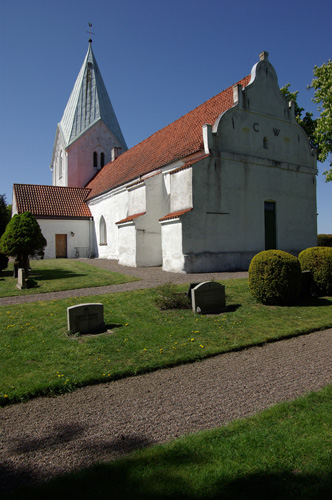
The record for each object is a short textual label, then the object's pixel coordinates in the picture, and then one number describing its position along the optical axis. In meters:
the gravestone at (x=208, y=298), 8.49
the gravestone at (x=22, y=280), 12.24
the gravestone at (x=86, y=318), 6.84
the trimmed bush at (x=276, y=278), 9.15
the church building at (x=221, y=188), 15.77
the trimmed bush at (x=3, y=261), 16.59
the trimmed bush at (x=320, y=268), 10.27
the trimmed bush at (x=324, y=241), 25.75
